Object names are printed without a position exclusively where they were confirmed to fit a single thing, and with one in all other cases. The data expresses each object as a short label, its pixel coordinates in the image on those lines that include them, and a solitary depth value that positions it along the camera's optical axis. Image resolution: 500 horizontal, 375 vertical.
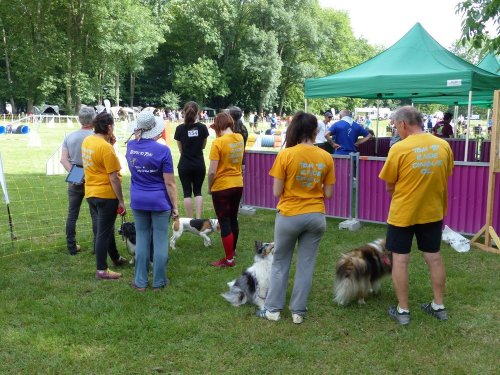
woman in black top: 6.08
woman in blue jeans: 4.23
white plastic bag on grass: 5.92
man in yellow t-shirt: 3.57
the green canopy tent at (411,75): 7.14
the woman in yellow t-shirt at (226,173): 5.01
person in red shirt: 13.16
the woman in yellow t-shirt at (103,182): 4.55
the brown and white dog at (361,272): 4.15
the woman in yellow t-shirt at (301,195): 3.62
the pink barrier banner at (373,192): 6.23
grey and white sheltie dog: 4.18
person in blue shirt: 8.29
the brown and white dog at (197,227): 5.97
